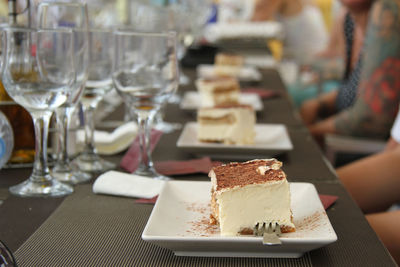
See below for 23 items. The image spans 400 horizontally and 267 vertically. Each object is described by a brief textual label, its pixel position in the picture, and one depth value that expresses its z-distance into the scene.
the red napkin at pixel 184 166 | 1.16
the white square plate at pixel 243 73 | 2.62
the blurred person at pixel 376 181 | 1.57
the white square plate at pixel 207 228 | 0.72
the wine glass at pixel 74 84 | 1.07
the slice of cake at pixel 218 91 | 1.88
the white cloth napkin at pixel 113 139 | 1.32
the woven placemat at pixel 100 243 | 0.73
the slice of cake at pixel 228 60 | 2.84
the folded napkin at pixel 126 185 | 1.00
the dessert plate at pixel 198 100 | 1.91
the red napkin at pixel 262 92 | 2.20
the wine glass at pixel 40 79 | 0.95
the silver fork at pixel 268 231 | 0.73
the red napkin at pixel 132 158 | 1.20
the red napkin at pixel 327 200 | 0.97
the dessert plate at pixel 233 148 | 1.28
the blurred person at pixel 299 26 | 6.12
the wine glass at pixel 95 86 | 1.20
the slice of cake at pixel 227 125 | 1.37
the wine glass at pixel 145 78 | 1.11
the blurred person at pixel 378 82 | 2.26
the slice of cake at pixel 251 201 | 0.80
